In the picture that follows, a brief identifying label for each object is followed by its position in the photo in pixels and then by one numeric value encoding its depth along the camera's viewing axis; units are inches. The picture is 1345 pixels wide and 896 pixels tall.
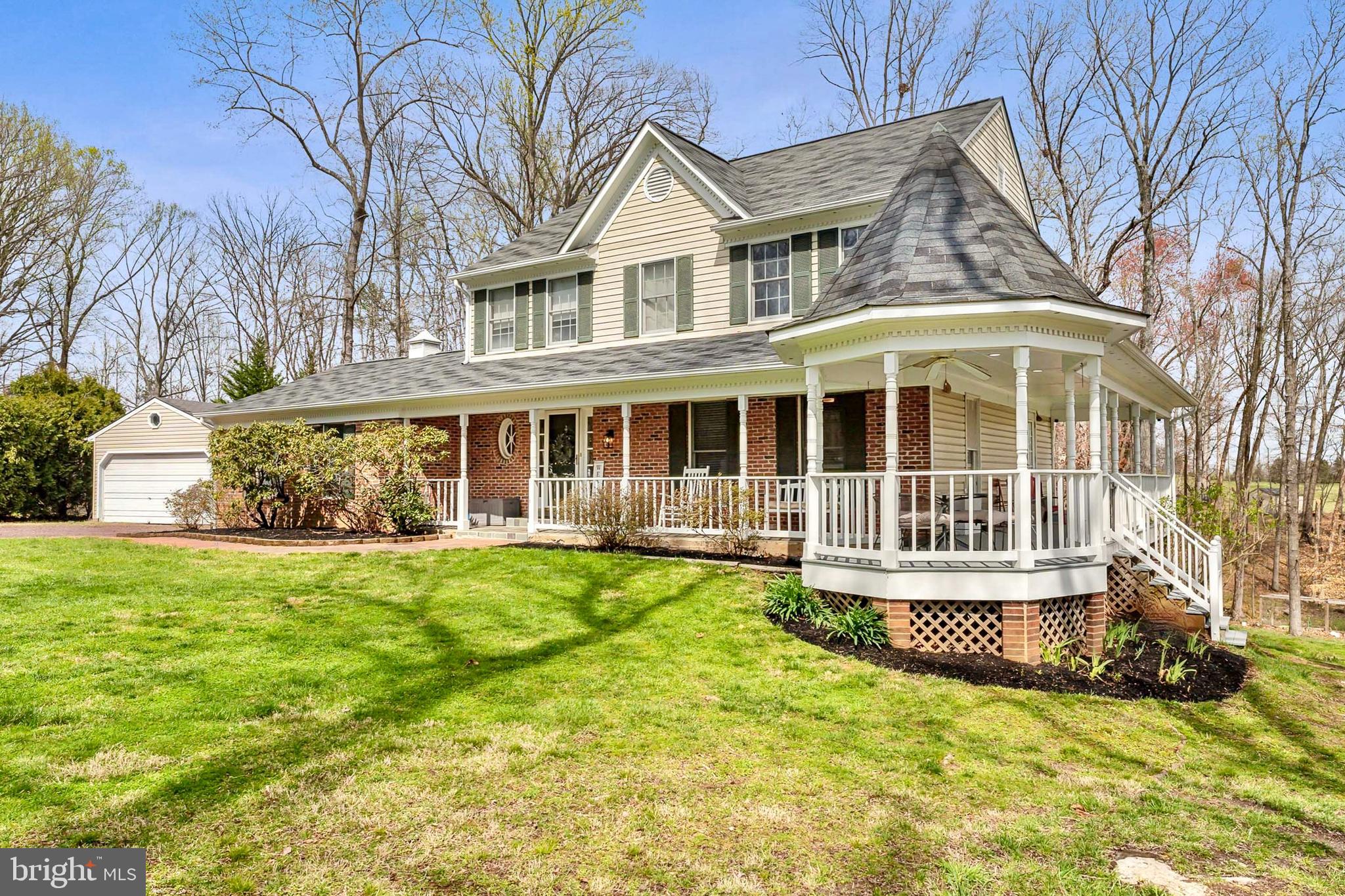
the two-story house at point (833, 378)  297.1
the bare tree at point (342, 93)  1020.5
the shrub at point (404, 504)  581.3
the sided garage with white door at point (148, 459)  776.3
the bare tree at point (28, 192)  988.6
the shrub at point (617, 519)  495.5
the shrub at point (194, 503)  659.4
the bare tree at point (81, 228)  1108.5
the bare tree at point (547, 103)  972.6
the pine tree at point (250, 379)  982.4
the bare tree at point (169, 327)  1494.8
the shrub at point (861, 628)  300.0
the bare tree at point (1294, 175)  736.0
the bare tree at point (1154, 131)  824.9
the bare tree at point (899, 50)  976.3
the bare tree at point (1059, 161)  911.0
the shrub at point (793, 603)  329.7
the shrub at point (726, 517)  465.1
